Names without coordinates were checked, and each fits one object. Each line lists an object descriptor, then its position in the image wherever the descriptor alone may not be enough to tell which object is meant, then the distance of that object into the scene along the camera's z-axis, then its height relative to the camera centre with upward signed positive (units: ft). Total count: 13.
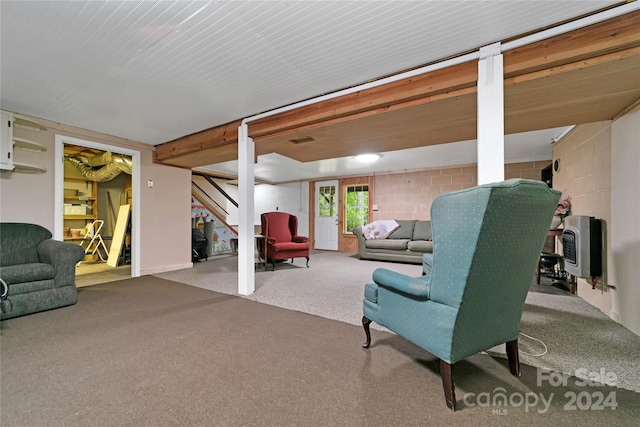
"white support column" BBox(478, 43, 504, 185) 5.72 +2.27
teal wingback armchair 3.73 -0.91
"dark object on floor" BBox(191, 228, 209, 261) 18.49 -2.38
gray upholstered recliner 7.75 -1.87
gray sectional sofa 17.71 -2.23
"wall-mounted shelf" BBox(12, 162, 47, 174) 9.95 +1.79
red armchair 15.21 -1.63
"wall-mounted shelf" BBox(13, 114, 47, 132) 10.05 +3.64
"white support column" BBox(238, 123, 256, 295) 10.32 -0.09
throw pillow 20.10 -1.25
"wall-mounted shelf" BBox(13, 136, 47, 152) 9.98 +2.74
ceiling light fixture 15.36 +3.57
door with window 24.95 -0.25
